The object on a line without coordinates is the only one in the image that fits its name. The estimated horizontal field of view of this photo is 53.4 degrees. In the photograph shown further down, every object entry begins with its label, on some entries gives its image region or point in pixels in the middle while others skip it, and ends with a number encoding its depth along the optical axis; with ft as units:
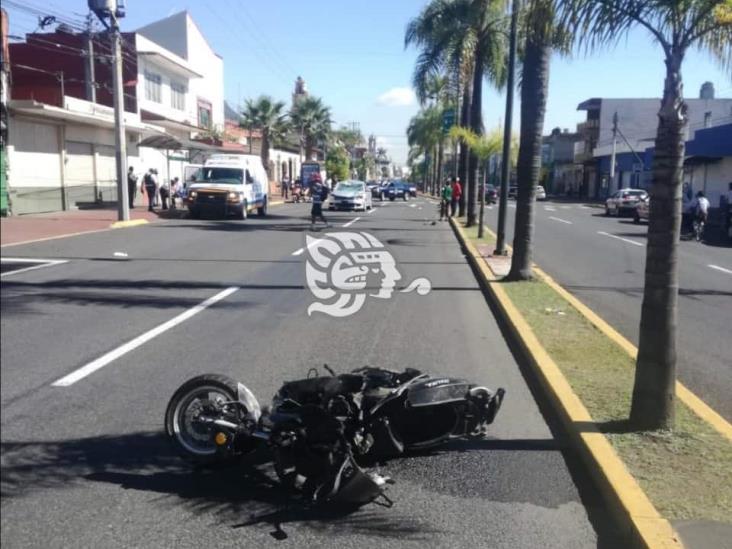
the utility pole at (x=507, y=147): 50.80
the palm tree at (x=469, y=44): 86.63
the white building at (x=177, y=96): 108.17
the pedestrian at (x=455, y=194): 108.47
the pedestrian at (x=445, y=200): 105.81
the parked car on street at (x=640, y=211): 107.34
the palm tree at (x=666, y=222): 16.24
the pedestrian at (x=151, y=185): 100.88
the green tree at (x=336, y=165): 280.51
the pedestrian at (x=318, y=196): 70.44
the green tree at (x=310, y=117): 232.73
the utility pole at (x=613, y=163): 184.34
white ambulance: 94.17
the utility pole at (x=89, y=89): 107.15
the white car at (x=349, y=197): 125.80
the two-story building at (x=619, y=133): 196.13
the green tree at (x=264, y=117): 189.68
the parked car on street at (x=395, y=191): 203.21
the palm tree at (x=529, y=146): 40.29
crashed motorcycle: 13.58
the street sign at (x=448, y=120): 99.28
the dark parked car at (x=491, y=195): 178.81
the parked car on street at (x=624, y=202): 123.85
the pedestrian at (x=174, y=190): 110.42
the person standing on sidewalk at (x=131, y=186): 97.11
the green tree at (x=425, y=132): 235.20
